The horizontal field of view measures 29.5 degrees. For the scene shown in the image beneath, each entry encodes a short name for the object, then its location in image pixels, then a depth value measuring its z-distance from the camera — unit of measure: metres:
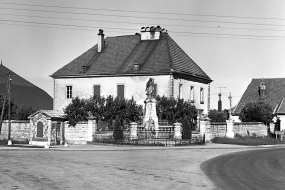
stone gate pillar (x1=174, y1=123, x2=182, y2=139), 41.33
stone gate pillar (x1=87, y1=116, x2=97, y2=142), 42.53
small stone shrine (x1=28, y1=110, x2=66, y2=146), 38.41
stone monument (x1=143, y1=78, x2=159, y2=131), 42.99
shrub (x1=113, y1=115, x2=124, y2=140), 40.96
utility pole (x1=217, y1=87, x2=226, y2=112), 101.62
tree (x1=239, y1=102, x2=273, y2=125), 55.56
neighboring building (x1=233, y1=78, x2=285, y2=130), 67.00
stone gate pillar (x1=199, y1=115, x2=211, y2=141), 44.68
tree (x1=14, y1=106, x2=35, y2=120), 56.39
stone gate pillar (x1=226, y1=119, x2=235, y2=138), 48.25
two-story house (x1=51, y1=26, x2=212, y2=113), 57.00
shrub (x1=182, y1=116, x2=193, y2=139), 41.75
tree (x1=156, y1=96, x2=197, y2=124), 50.81
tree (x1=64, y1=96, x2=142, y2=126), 50.97
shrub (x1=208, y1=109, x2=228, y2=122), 75.74
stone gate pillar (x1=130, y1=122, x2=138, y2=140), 41.59
